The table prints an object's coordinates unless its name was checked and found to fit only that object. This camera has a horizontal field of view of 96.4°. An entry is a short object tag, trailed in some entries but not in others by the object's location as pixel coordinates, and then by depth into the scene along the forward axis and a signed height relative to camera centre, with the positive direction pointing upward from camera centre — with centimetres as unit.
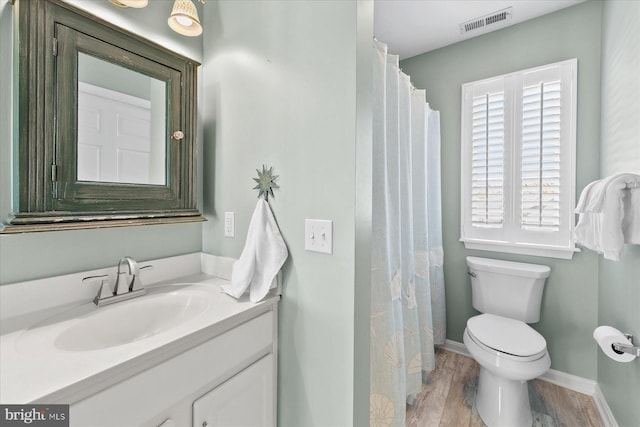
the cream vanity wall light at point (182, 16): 104 +77
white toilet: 151 -71
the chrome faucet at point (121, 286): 106 -30
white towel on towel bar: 117 +1
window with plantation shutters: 193 +39
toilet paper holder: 116 -55
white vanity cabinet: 68 -50
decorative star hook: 116 +12
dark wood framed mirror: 91 +32
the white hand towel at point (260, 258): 109 -18
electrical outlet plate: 133 -6
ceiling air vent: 196 +138
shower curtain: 136 -17
